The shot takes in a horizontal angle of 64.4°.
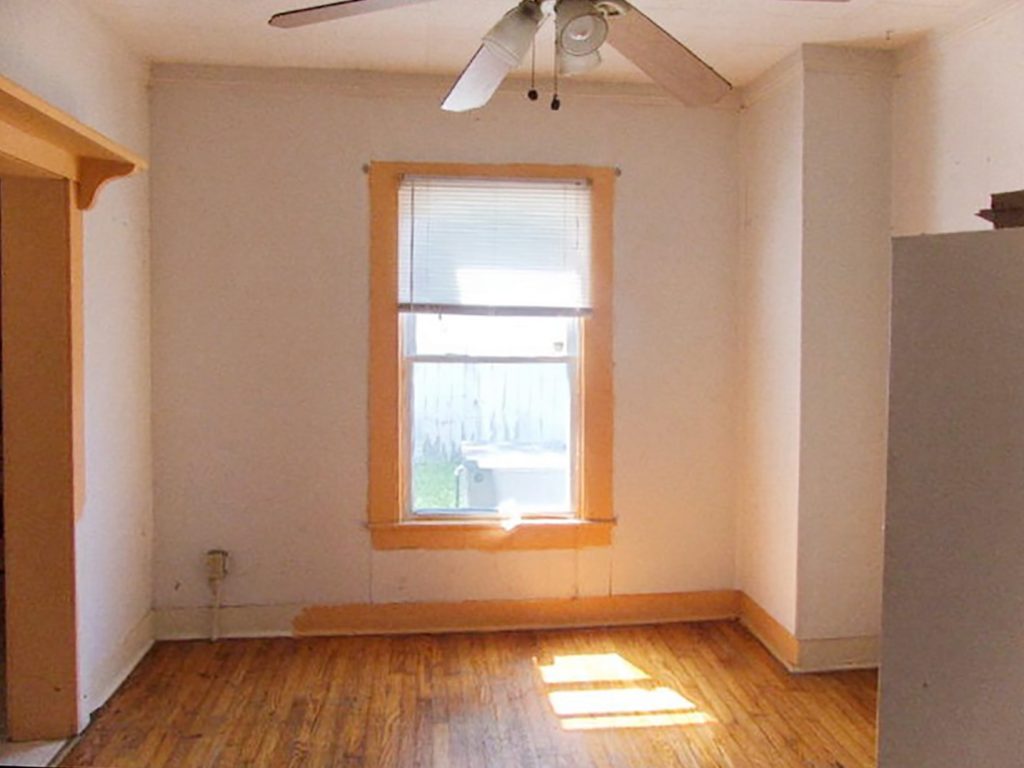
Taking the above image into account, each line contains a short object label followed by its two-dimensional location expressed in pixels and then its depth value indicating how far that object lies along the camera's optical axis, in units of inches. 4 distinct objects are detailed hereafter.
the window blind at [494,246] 144.7
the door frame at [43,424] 103.1
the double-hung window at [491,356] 144.8
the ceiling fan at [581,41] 73.7
